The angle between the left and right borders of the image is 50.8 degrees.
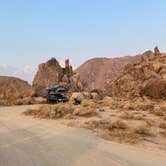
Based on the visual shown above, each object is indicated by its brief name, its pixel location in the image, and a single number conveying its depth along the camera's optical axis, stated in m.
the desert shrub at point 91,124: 8.07
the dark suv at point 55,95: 20.48
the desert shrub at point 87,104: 15.62
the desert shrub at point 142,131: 7.04
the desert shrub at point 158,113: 11.65
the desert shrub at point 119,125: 7.93
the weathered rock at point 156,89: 20.87
